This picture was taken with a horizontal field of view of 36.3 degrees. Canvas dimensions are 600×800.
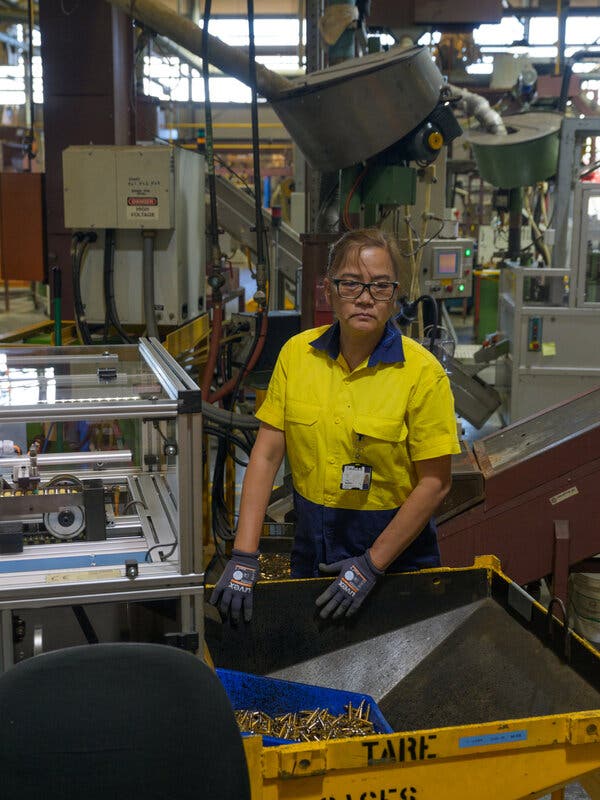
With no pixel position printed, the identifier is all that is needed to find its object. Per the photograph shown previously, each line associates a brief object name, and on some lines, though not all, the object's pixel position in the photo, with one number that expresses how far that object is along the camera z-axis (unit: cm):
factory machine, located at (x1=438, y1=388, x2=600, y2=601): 315
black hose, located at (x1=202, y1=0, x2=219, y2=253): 356
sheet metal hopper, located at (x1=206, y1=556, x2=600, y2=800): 206
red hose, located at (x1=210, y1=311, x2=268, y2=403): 390
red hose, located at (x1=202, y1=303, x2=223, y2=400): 380
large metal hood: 344
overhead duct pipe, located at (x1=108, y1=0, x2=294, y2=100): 430
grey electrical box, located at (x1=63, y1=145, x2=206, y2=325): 409
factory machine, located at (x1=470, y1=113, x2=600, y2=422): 564
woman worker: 200
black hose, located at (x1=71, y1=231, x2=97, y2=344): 418
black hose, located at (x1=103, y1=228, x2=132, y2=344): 419
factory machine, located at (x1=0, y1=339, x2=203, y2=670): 171
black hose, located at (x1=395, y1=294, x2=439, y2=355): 372
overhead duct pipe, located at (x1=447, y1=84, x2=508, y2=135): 658
